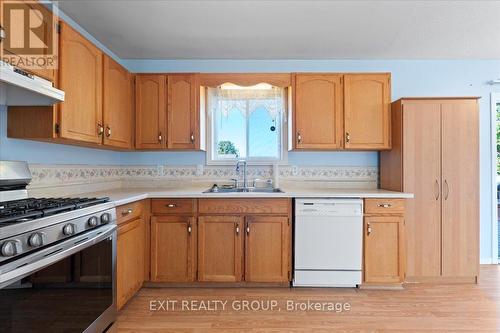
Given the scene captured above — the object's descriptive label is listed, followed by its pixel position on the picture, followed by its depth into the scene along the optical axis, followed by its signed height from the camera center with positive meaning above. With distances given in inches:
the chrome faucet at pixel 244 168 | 127.2 -0.6
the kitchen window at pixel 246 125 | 130.6 +19.9
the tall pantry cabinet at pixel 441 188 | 108.0 -7.5
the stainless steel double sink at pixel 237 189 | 115.8 -9.3
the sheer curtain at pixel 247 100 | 130.0 +31.5
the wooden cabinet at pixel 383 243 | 104.0 -27.5
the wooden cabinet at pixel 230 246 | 103.9 -28.7
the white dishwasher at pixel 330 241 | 103.4 -26.6
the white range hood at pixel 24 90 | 52.6 +16.5
